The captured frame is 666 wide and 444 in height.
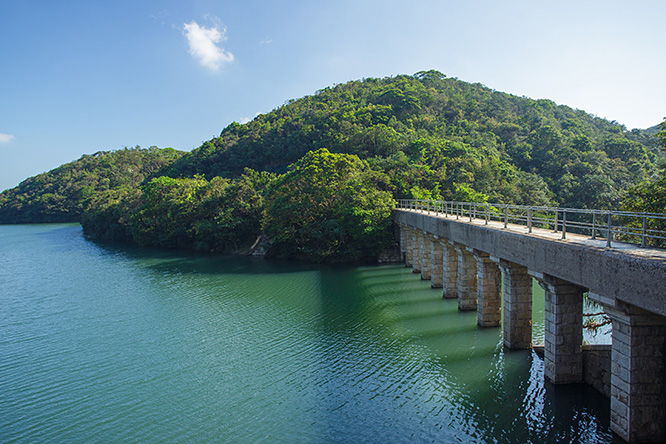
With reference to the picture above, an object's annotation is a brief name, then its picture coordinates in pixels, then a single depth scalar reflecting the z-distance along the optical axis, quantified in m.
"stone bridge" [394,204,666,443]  10.25
